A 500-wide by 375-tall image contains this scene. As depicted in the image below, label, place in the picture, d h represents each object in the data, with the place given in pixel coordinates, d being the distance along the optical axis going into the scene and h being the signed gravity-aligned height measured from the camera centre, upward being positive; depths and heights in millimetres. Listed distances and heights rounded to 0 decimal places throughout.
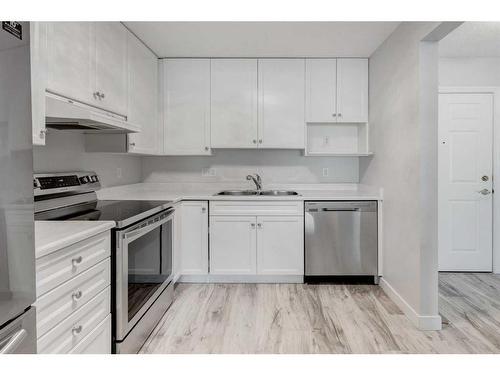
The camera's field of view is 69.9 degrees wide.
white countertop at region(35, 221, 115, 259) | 1239 -222
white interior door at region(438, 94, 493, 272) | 3760 -46
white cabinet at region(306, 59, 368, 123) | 3652 +909
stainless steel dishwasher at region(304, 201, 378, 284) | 3332 -573
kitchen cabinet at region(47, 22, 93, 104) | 1886 +680
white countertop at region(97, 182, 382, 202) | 3242 -145
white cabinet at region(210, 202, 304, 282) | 3375 -601
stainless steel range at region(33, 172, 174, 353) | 1828 -386
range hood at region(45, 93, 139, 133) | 1796 +328
